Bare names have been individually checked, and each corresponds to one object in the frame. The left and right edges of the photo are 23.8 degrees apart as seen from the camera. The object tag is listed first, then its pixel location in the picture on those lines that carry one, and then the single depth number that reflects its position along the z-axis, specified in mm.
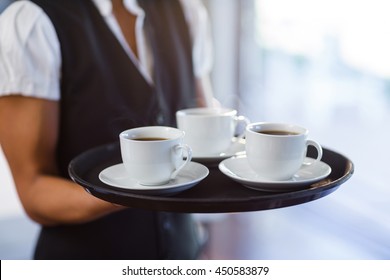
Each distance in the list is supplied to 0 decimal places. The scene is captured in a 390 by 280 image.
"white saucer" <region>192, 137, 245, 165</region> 1295
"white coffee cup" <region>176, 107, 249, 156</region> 1295
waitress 1355
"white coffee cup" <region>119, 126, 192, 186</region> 1176
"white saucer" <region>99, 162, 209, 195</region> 1168
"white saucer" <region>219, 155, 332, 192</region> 1177
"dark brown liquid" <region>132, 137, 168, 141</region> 1234
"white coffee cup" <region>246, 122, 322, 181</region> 1185
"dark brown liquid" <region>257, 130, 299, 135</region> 1247
